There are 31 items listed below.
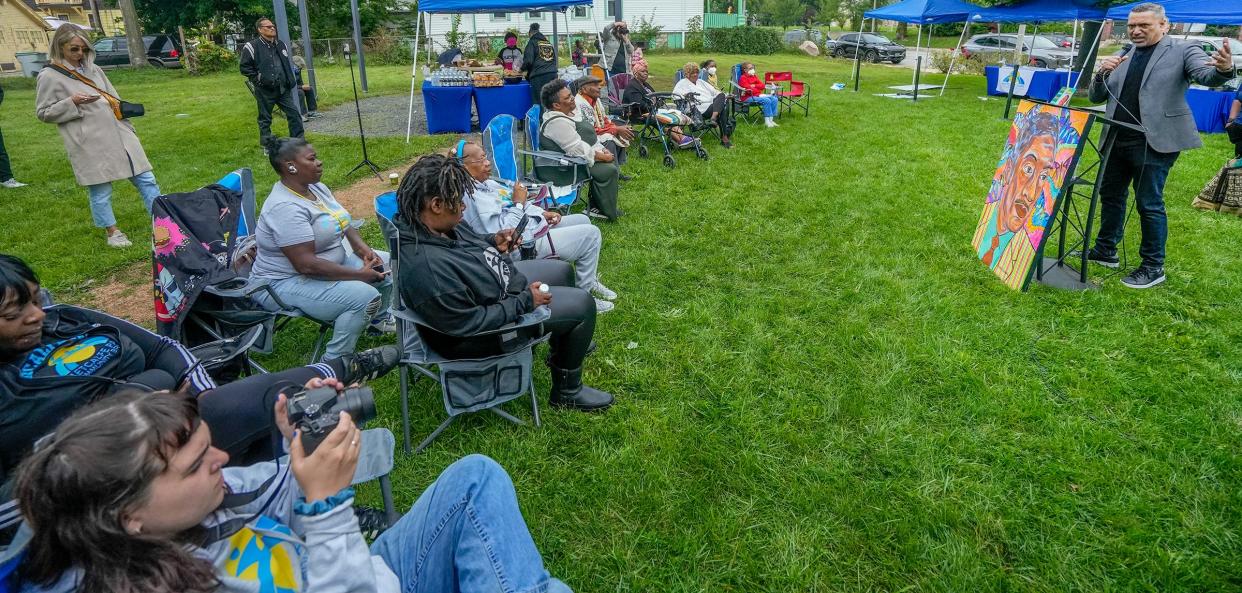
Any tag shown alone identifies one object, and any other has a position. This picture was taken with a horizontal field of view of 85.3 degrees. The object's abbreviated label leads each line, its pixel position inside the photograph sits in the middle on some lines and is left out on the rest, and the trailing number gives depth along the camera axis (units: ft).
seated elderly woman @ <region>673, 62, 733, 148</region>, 28.53
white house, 101.45
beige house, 105.60
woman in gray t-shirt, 10.48
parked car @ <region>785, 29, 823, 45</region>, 100.53
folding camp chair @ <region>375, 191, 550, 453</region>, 9.02
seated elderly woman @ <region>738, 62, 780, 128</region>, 33.55
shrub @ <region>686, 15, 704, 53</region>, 99.91
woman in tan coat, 15.74
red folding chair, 36.17
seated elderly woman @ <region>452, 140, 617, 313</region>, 12.85
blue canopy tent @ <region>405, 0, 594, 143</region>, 29.66
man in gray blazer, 12.75
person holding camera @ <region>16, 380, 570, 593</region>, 3.45
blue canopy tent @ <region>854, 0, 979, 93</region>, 42.24
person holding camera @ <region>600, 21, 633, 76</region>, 37.27
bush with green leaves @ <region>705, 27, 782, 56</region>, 96.73
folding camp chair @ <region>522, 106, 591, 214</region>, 17.65
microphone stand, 24.40
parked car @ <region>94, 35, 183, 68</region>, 80.28
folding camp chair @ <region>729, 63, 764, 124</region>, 34.29
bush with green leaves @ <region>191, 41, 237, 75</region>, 72.59
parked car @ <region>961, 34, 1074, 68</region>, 59.26
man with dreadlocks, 8.53
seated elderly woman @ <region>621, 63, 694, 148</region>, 27.09
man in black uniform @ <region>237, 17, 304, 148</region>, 27.27
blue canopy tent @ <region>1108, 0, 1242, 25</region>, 28.40
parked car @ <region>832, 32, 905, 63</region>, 83.29
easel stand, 13.16
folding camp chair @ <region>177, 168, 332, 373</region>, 10.32
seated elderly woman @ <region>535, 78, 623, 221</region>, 18.76
